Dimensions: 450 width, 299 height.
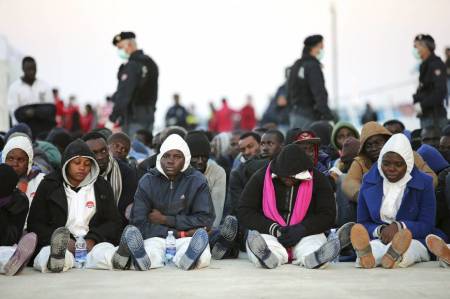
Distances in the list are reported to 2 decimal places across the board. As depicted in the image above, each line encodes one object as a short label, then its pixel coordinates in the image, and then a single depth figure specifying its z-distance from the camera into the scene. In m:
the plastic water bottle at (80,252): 16.91
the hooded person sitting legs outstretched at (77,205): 17.36
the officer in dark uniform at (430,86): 25.66
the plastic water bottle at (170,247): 17.14
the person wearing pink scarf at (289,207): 16.93
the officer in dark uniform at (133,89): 25.89
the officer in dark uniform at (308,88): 26.38
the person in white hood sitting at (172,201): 17.47
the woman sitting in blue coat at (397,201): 17.08
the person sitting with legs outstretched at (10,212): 16.73
